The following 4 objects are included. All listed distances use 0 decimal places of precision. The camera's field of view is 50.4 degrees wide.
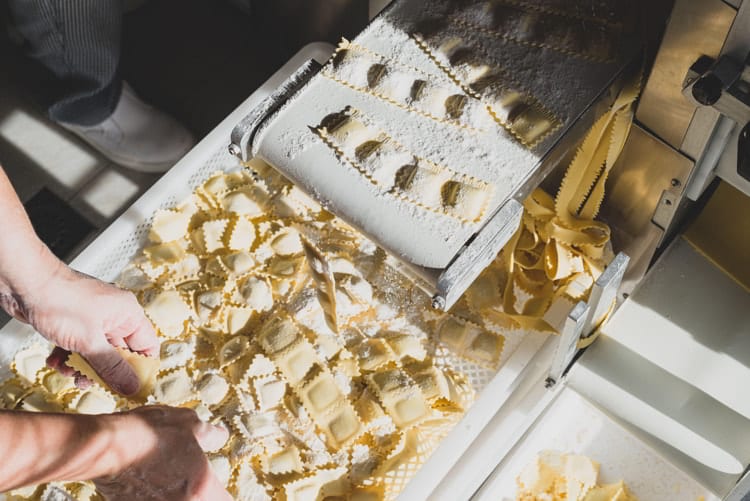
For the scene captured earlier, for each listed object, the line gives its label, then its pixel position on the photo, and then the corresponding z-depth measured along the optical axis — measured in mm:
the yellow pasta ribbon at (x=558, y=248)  1188
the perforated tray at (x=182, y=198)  1239
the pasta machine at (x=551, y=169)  932
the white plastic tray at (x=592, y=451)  1265
